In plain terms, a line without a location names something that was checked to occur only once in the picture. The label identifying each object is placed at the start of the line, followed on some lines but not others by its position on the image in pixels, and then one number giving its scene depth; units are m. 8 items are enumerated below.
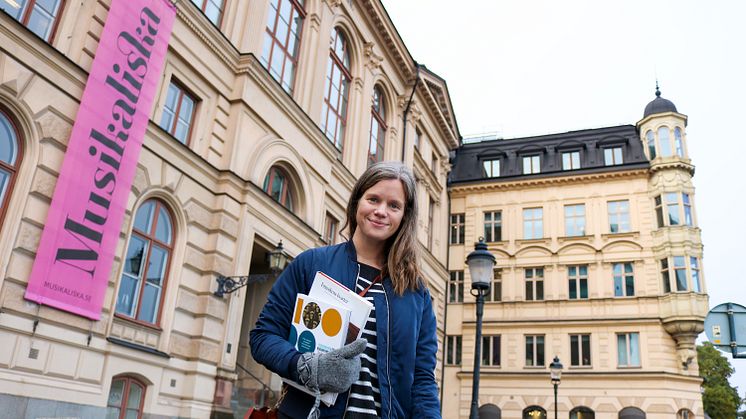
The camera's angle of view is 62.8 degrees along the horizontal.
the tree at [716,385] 48.12
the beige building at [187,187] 9.77
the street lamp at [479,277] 12.01
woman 2.53
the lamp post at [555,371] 23.98
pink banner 10.01
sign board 10.70
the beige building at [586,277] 30.31
